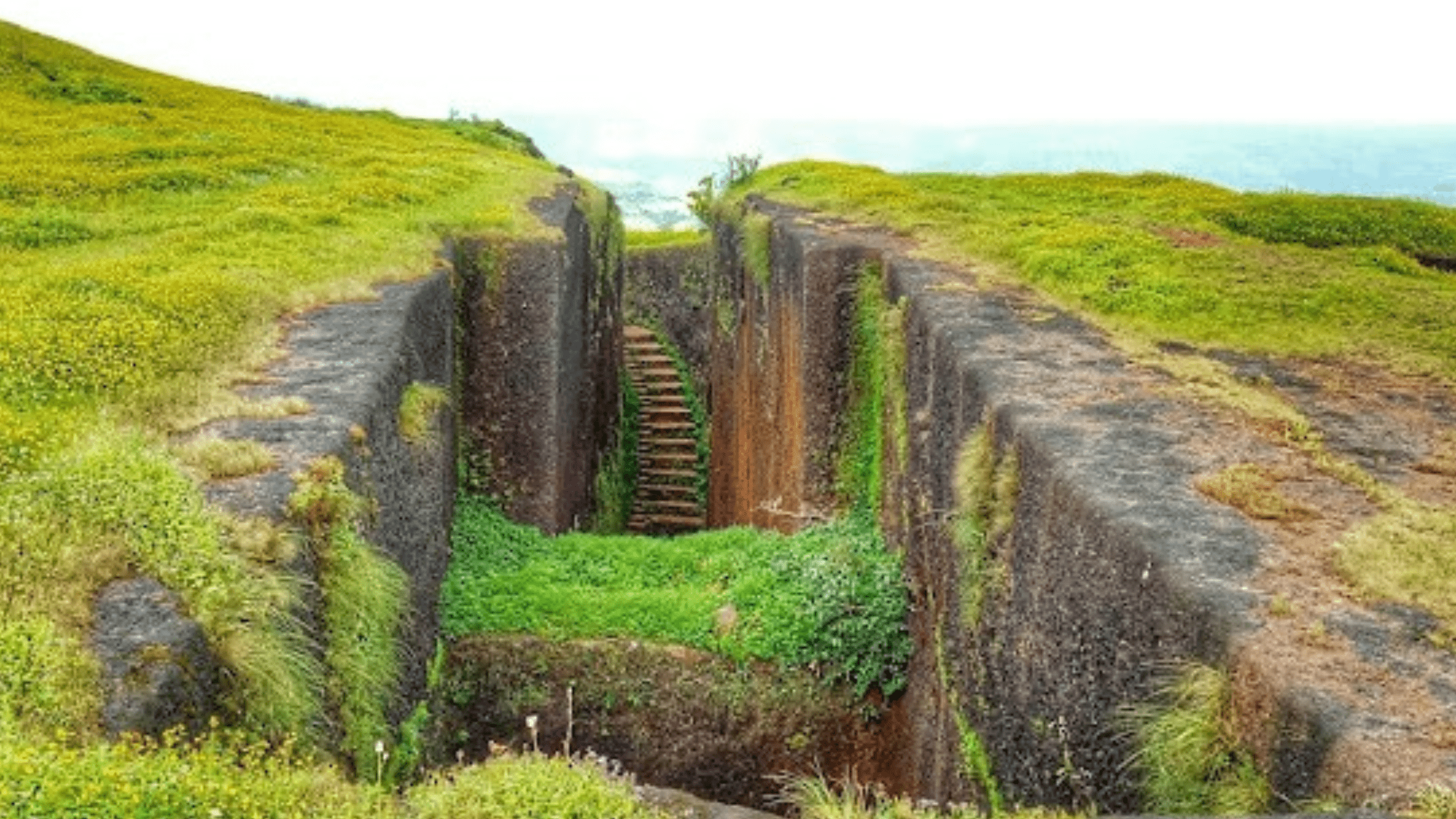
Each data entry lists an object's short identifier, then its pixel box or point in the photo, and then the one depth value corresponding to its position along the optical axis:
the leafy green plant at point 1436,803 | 4.23
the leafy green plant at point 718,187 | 25.94
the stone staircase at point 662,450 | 24.09
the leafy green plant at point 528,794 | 4.55
